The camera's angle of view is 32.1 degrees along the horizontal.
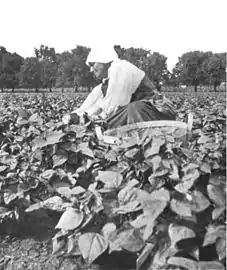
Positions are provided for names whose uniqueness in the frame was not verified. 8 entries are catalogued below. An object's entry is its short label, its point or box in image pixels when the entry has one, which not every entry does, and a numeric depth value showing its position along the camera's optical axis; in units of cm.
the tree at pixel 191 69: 6034
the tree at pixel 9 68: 6322
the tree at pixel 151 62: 6081
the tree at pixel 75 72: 5944
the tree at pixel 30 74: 6250
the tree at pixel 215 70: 5446
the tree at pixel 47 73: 6600
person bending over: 274
